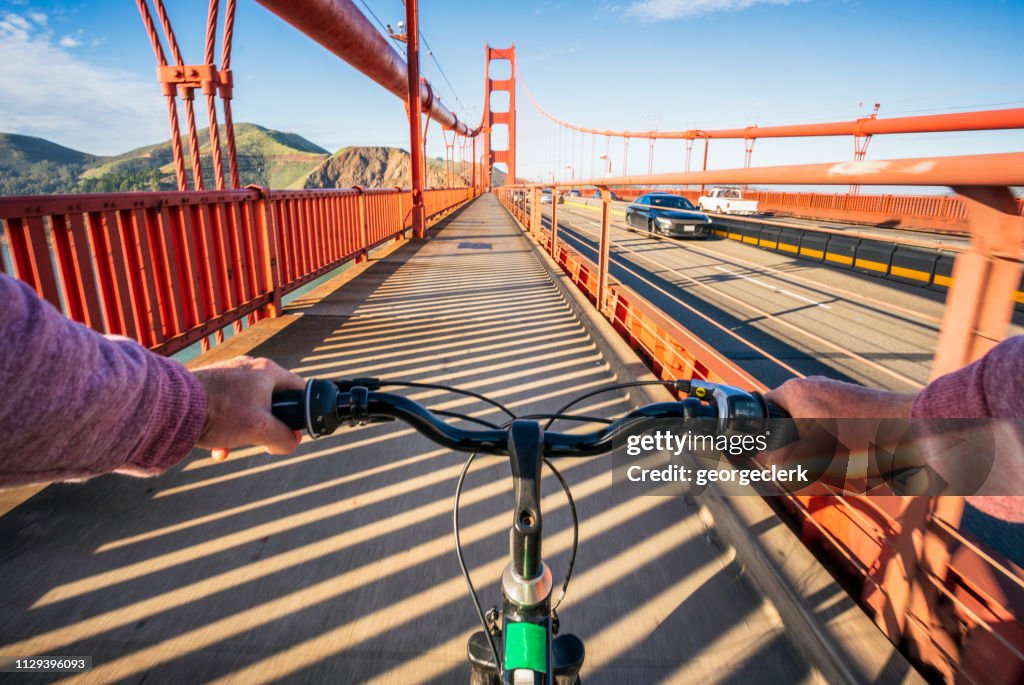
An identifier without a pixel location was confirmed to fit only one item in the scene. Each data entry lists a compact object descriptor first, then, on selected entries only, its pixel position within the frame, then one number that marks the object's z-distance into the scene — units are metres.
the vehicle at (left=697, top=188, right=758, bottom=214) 23.89
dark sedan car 15.42
